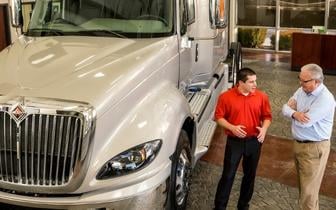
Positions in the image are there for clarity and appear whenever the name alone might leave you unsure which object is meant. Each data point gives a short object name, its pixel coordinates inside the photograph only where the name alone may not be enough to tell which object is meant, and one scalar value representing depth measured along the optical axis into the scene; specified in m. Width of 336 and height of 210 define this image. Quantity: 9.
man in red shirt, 3.66
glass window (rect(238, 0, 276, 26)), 14.30
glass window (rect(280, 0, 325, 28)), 13.58
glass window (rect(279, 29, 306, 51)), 13.93
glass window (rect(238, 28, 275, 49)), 14.37
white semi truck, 2.82
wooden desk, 10.23
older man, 3.48
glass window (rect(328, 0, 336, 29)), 13.23
